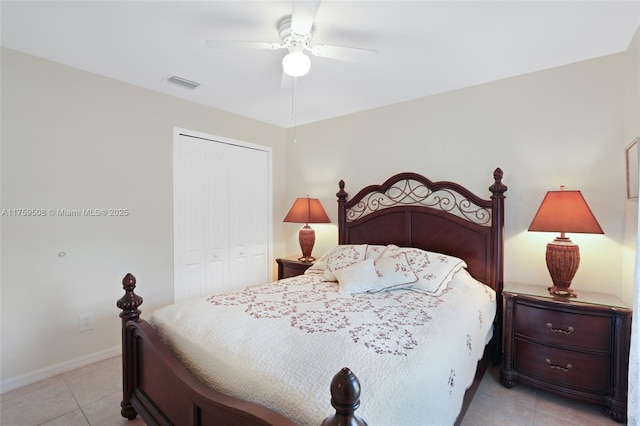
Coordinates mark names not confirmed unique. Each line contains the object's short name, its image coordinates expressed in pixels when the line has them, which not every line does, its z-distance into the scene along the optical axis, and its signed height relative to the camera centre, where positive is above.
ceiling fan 1.76 +0.94
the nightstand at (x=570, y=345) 1.91 -0.91
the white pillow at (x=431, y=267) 2.31 -0.48
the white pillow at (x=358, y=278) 2.29 -0.54
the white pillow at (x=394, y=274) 2.34 -0.52
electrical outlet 2.59 -0.99
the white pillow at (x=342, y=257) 2.71 -0.48
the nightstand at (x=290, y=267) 3.44 -0.70
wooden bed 1.12 -0.48
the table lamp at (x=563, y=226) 2.10 -0.13
